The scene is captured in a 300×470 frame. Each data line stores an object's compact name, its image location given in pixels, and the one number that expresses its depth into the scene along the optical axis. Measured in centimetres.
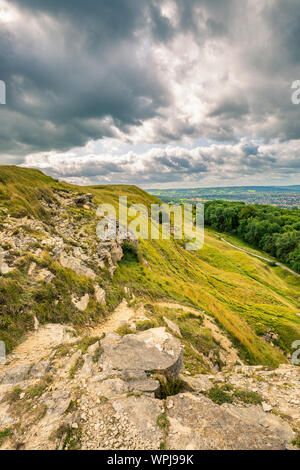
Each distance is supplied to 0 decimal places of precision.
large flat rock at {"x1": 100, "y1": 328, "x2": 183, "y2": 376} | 1003
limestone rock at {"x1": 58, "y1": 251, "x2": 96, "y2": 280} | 1830
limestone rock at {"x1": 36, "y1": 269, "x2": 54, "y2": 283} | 1456
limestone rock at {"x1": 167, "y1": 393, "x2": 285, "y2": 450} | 677
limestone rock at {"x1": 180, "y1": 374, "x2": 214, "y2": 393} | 1049
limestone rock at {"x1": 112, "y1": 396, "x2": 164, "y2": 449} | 673
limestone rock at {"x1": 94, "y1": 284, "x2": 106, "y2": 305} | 1775
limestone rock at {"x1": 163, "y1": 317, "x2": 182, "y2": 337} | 1698
